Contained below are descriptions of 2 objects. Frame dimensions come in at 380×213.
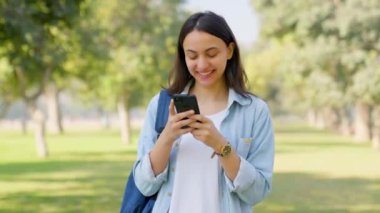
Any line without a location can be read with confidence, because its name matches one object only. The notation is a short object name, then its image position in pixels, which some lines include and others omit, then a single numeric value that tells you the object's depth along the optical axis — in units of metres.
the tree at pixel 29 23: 12.02
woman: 2.72
